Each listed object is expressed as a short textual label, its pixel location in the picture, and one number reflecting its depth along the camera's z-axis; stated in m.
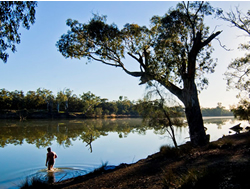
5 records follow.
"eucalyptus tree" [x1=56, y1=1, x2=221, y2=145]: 10.57
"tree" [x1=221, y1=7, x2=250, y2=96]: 13.23
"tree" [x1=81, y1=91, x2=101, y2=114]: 69.25
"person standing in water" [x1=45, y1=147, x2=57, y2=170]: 8.98
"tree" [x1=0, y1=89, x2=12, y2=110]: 61.44
